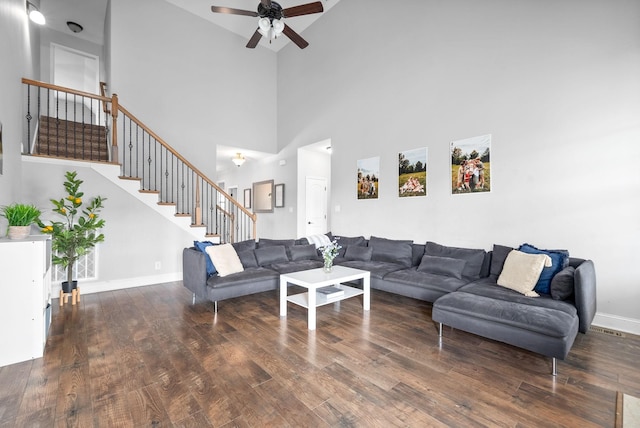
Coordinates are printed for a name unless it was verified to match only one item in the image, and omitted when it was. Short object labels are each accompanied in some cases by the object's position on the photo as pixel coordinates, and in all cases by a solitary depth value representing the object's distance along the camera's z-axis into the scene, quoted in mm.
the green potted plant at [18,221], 2484
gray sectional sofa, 2344
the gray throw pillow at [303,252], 4867
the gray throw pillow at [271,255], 4411
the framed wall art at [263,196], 7871
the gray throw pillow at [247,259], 4219
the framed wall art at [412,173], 4676
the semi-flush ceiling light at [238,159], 7311
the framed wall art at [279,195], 7430
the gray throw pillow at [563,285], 2719
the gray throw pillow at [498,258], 3562
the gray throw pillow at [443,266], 3750
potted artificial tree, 3760
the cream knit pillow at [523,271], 2943
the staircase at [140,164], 4707
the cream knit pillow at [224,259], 3709
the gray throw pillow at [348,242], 5211
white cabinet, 2307
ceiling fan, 3820
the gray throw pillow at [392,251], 4520
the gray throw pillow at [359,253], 4879
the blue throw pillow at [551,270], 2947
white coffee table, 3055
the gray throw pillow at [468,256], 3771
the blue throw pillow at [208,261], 3766
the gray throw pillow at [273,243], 4684
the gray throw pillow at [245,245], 4344
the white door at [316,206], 7184
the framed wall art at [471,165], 3969
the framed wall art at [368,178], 5375
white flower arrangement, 3592
